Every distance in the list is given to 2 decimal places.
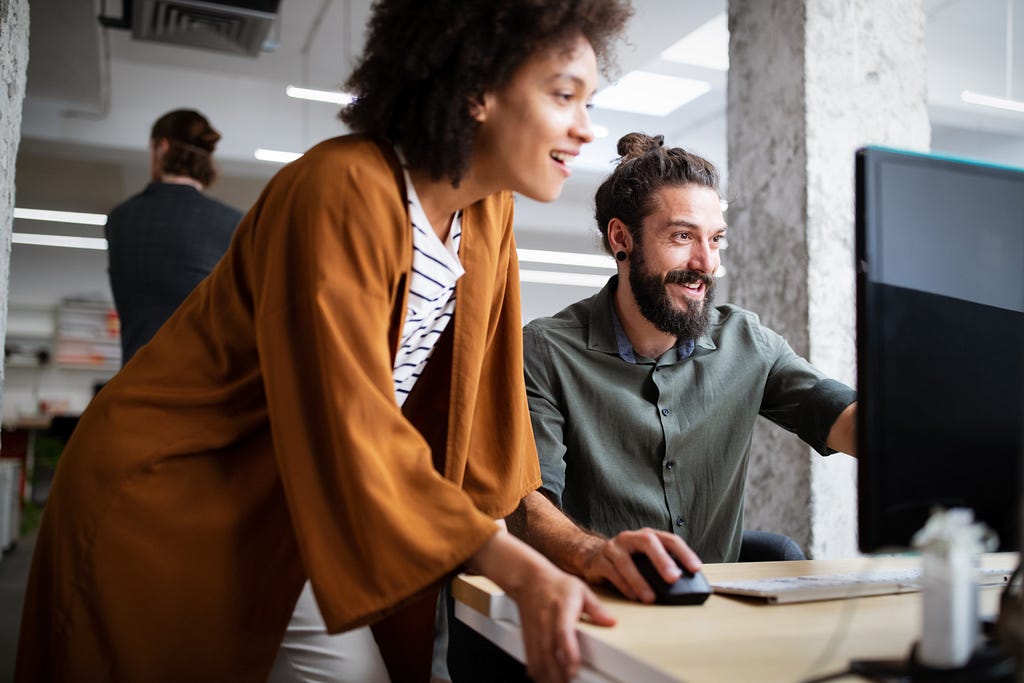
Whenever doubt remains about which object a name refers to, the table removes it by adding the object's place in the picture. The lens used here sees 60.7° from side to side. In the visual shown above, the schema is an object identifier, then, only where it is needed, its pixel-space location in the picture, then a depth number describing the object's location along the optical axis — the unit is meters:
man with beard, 1.49
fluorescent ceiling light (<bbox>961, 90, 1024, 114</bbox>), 5.34
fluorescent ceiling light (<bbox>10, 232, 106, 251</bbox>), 8.68
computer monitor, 0.66
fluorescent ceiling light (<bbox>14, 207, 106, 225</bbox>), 8.16
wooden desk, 0.62
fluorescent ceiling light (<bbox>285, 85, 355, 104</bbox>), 5.46
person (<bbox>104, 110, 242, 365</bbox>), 2.59
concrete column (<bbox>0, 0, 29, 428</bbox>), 1.43
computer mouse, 0.84
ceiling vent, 3.87
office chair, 1.50
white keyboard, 0.87
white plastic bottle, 0.58
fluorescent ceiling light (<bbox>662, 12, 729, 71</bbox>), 6.39
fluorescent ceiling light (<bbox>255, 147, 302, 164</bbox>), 7.37
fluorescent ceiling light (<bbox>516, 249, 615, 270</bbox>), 9.82
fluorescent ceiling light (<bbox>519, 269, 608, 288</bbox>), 10.69
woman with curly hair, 0.84
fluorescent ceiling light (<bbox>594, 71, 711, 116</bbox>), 7.16
